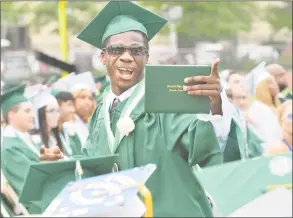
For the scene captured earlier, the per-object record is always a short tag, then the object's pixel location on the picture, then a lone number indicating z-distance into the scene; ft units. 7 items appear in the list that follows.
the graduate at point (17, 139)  31.17
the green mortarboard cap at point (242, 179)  12.25
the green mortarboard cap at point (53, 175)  15.03
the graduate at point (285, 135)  25.86
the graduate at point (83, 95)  39.99
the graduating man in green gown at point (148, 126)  15.87
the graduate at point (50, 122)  36.55
